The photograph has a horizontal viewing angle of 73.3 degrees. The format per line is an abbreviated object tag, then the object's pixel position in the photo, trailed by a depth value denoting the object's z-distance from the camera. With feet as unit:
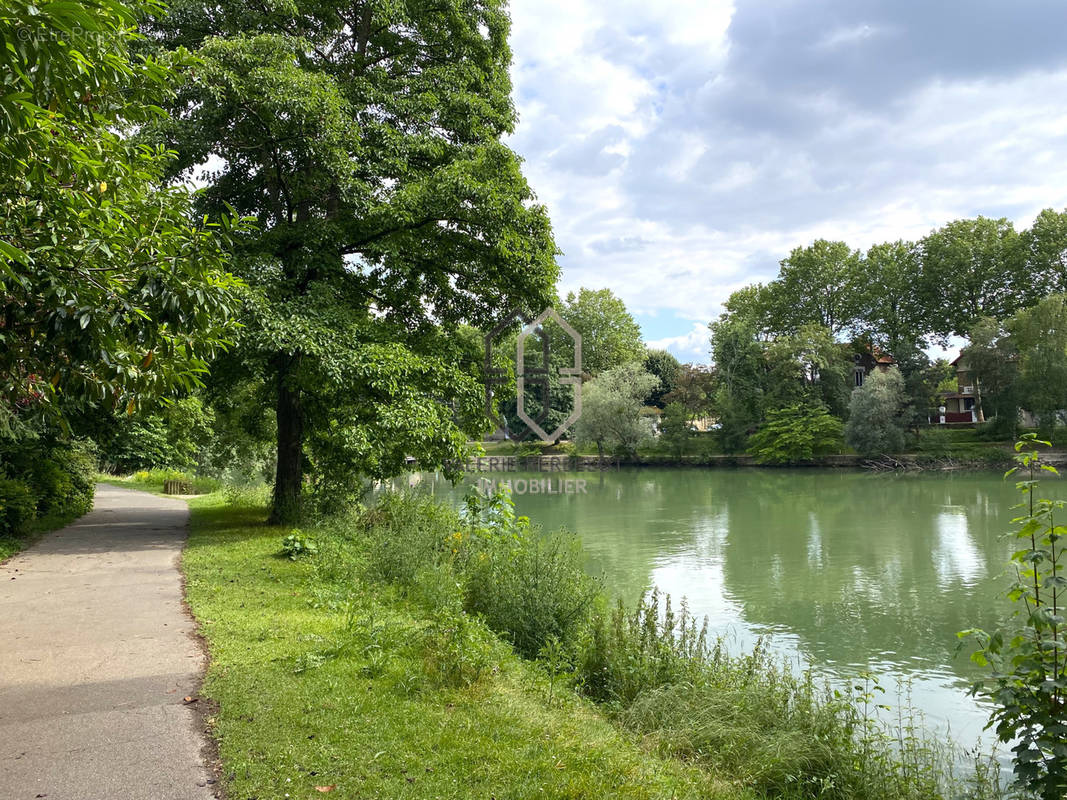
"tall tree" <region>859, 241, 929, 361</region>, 189.37
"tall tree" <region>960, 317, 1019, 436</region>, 148.36
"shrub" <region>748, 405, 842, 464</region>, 152.15
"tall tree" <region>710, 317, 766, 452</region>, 167.32
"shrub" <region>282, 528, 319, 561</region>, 33.22
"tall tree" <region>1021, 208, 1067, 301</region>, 170.81
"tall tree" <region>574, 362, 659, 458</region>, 159.02
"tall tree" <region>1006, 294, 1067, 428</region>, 139.23
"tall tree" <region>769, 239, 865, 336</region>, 197.47
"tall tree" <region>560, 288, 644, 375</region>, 223.10
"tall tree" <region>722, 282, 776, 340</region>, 205.26
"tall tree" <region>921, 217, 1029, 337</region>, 176.86
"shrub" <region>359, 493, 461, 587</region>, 29.78
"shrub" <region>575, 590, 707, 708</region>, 20.29
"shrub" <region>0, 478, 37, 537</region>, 38.06
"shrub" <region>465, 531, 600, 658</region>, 23.91
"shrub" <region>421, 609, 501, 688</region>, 17.60
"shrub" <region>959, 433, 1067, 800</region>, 11.79
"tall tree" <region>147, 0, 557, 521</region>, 37.68
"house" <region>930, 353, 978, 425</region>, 199.41
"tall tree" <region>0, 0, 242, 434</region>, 11.96
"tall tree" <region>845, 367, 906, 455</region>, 143.23
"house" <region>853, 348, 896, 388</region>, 197.47
